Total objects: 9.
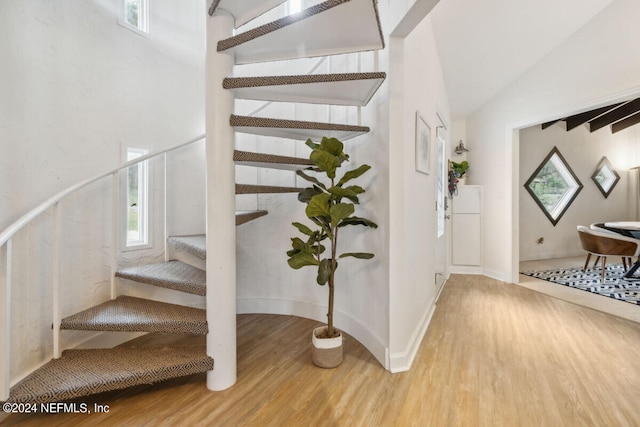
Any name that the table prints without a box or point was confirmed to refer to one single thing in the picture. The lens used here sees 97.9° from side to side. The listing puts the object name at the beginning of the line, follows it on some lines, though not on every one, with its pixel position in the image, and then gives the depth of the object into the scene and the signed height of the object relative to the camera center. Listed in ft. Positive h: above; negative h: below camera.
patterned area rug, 11.10 -3.20
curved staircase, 4.55 +1.76
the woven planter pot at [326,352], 6.21 -3.14
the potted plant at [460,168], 14.44 +2.27
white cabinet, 14.42 -0.54
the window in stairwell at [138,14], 8.12 +5.85
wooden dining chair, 11.91 -1.43
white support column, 5.38 +0.13
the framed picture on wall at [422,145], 7.35 +1.90
